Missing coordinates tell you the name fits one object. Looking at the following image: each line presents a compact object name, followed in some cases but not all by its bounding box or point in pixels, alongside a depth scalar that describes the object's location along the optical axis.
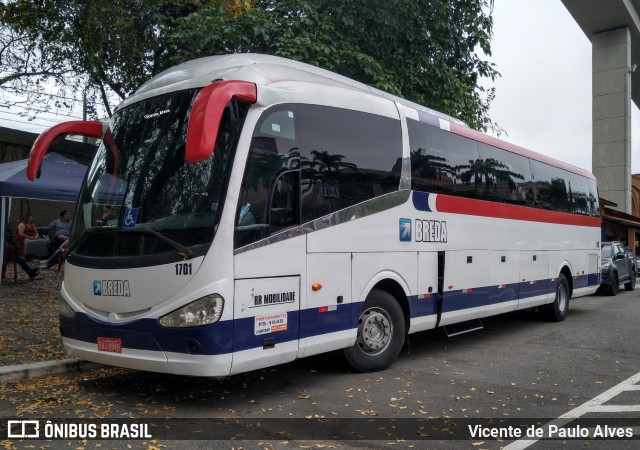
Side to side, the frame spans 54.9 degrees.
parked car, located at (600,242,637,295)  20.12
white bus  5.81
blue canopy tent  12.91
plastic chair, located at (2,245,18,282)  14.20
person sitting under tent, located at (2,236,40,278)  14.22
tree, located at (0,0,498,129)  12.39
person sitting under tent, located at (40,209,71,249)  16.14
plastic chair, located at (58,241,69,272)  14.56
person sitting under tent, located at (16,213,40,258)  15.73
